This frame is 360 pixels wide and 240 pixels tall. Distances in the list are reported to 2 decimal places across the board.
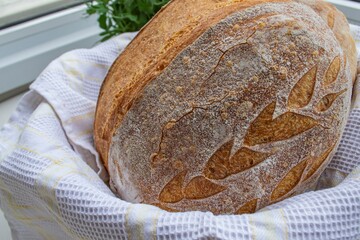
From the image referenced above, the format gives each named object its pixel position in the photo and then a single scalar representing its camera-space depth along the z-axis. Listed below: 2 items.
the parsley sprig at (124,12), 0.86
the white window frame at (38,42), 0.95
